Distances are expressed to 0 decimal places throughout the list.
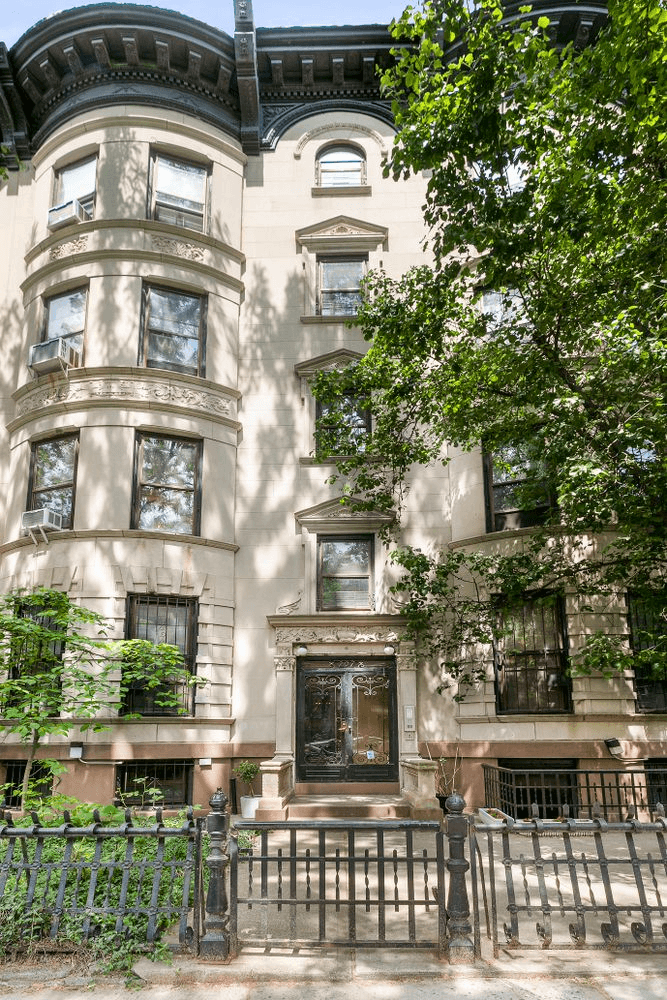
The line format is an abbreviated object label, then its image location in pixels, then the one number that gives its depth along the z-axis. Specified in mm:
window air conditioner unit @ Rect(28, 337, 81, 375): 14109
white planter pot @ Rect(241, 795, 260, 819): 12211
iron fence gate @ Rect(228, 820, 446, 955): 5738
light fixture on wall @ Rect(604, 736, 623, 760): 12258
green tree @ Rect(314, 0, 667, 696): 9008
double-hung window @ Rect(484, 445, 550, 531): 13047
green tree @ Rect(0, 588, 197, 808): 7645
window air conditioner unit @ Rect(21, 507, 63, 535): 13375
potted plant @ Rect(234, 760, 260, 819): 12344
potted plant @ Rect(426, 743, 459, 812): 13195
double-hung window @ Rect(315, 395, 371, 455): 13211
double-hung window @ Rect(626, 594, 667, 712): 12688
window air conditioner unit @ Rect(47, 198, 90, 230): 15000
